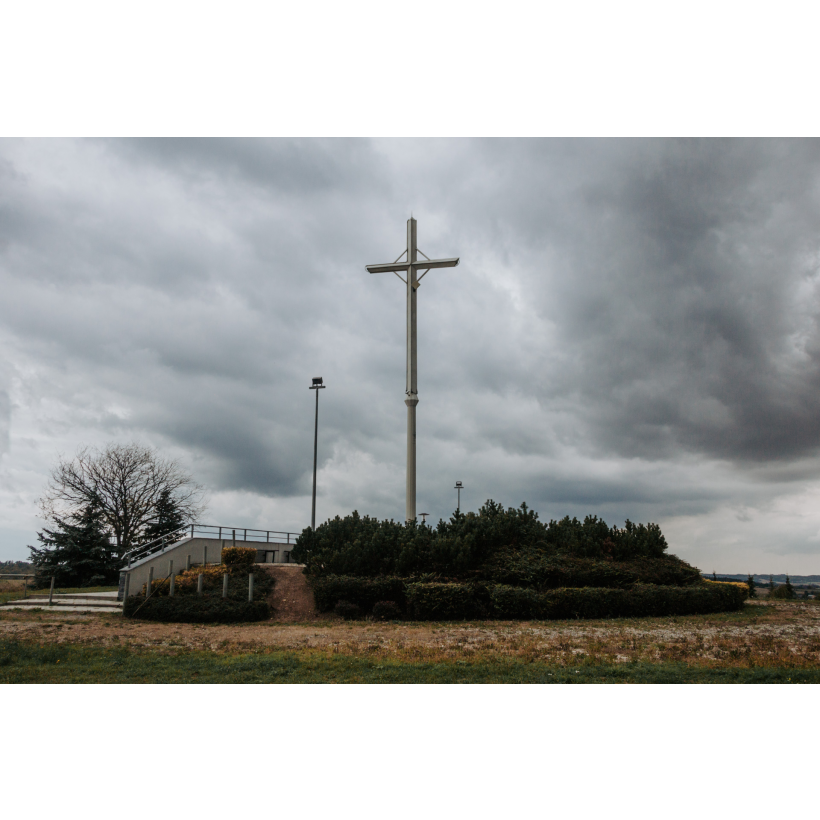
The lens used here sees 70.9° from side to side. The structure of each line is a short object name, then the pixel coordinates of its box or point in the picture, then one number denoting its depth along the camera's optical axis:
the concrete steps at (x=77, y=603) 19.89
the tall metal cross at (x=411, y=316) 20.84
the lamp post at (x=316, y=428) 28.97
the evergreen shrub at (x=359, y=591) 17.09
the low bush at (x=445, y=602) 16.02
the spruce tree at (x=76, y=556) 28.84
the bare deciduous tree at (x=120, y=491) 32.50
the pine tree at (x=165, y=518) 32.91
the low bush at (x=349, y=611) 16.81
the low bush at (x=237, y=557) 22.56
